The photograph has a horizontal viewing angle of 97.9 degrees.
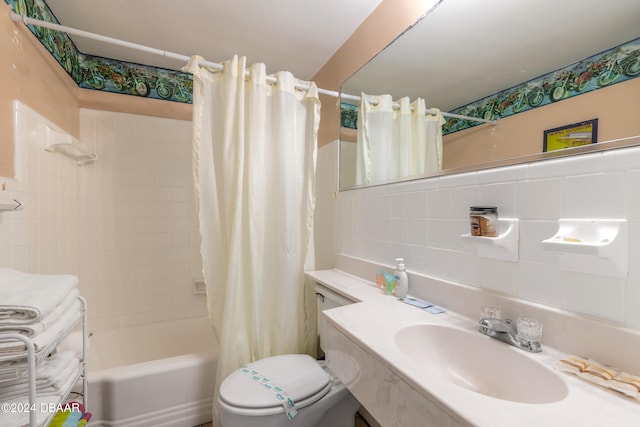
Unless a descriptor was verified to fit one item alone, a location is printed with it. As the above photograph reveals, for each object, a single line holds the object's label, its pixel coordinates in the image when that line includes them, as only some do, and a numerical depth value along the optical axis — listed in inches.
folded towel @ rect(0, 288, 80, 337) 27.8
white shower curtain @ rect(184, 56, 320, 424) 56.3
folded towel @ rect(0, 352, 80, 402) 30.4
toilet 39.9
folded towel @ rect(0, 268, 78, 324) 28.2
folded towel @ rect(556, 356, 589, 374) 23.9
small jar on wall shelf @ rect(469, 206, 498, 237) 34.3
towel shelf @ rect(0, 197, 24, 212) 40.2
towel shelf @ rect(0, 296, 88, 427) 27.0
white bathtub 53.0
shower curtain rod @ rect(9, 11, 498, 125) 43.7
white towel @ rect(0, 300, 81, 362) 27.4
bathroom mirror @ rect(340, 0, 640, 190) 26.8
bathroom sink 25.6
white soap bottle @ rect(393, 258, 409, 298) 45.3
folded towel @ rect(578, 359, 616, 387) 22.4
